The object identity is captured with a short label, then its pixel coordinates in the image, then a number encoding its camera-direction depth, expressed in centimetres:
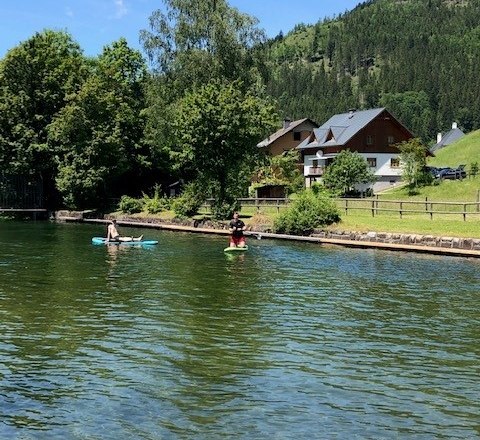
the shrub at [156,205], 6003
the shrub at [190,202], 5441
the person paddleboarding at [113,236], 3950
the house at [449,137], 14838
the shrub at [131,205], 6275
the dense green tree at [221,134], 5009
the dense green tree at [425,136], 19858
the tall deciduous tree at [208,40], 6284
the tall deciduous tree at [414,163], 7106
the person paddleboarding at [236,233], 3503
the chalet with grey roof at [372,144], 9138
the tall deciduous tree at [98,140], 6562
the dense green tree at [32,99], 6938
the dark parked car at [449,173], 7156
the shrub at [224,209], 5066
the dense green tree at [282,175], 7338
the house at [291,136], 11285
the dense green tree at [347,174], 7769
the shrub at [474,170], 6870
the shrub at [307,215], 4275
